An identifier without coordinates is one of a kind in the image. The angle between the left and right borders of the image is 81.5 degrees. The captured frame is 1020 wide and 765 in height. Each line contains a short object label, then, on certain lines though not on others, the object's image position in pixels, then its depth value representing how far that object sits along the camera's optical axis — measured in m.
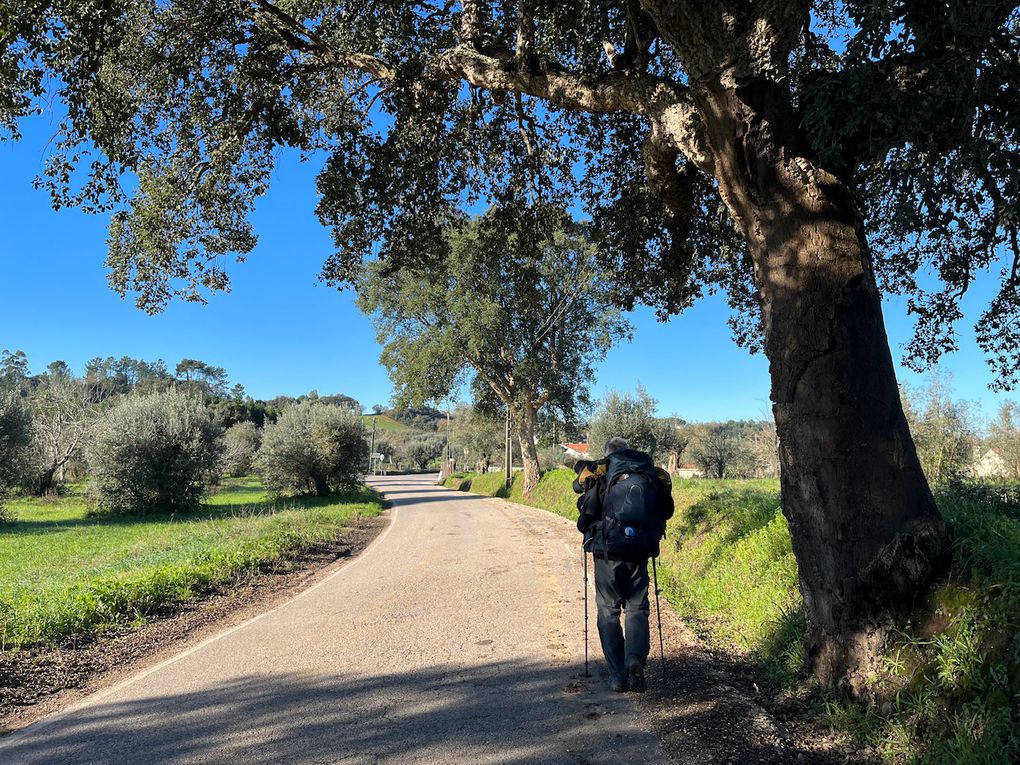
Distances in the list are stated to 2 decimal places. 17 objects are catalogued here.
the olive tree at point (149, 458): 22.77
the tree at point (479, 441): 56.30
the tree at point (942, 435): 18.10
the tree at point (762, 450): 42.28
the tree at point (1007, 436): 26.48
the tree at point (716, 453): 52.88
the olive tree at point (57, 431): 29.36
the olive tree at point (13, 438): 22.06
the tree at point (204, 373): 147.05
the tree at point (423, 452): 112.31
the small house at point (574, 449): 72.00
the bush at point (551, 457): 59.75
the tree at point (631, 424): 38.97
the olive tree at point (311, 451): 28.14
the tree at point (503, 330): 25.05
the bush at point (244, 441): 52.51
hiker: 4.66
